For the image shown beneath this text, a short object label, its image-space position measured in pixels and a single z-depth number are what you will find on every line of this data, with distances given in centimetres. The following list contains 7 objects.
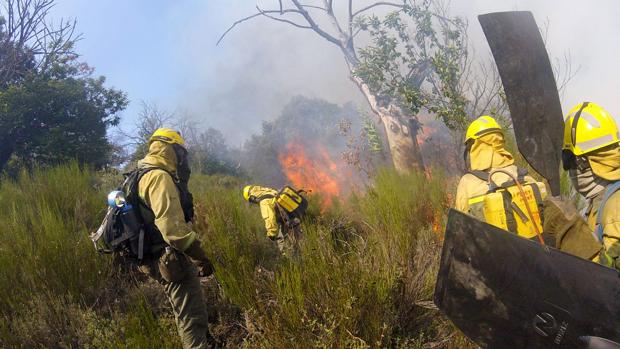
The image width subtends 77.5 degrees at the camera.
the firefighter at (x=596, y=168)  171
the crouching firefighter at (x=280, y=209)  525
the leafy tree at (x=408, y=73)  656
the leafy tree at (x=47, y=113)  815
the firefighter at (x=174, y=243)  278
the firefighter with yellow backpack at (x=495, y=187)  217
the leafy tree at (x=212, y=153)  1591
